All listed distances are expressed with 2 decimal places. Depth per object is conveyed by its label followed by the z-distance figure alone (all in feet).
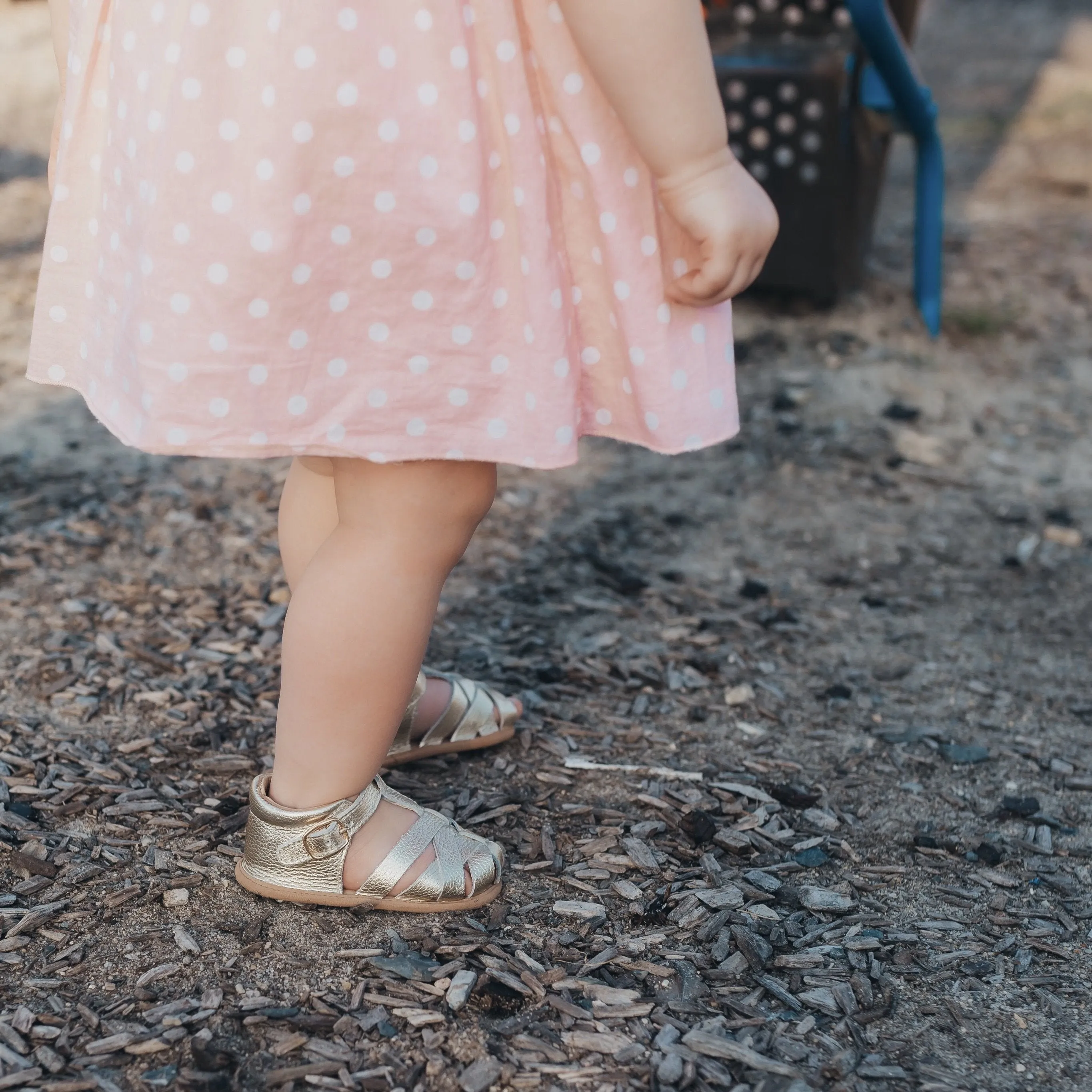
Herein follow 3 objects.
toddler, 3.48
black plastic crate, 10.50
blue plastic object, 9.71
